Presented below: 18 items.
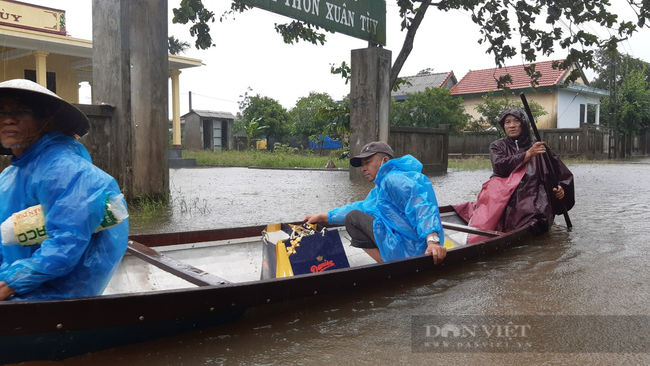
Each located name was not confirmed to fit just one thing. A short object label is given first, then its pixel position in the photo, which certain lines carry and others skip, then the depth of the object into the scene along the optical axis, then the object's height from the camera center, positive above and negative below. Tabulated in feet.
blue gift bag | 13.12 -2.53
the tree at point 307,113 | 117.70 +8.56
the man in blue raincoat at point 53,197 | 8.07 -0.67
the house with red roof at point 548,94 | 100.68 +10.92
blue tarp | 124.16 +1.68
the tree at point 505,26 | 34.19 +8.55
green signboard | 29.31 +8.28
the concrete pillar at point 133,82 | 23.56 +3.11
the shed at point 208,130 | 115.55 +4.74
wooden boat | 8.61 -2.86
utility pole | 97.45 +8.14
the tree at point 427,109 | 71.41 +5.47
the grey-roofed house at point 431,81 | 123.13 +16.30
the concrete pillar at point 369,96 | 39.52 +4.06
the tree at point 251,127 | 101.18 +5.07
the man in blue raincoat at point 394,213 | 13.53 -1.64
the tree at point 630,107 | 106.32 +8.45
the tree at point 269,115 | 118.62 +8.04
